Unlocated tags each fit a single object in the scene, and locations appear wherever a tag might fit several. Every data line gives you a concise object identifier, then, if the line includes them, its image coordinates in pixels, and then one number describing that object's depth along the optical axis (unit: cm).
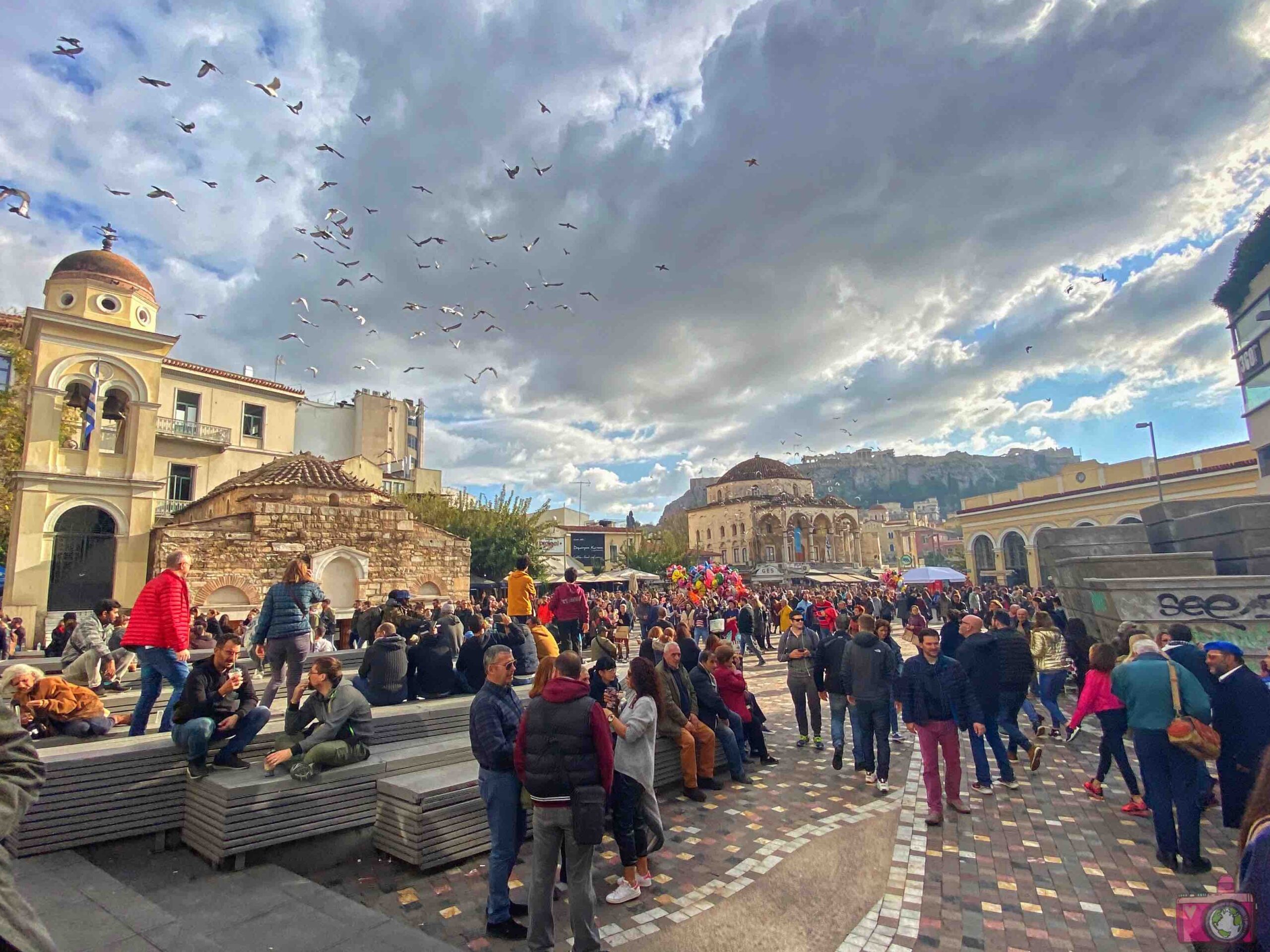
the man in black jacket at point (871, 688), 639
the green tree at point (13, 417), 1812
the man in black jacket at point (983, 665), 658
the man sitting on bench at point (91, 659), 595
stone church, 1563
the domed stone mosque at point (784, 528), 5403
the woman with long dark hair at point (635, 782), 409
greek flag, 1817
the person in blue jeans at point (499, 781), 358
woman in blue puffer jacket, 592
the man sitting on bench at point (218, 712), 431
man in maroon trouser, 552
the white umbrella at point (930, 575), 2047
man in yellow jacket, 891
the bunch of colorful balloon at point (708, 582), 2092
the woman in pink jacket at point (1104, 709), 579
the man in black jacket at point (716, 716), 646
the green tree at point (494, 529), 2697
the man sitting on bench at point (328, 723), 440
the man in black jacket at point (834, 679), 701
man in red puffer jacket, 512
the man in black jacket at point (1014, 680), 682
